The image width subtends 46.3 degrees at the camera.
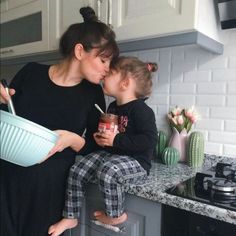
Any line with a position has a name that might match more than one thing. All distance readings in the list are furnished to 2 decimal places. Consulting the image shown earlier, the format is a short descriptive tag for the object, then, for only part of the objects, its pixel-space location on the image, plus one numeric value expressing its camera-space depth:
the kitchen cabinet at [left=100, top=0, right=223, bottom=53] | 0.99
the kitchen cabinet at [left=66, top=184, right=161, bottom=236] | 0.92
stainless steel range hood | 1.07
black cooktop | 0.83
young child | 0.96
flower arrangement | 1.32
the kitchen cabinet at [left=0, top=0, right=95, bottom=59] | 1.43
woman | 1.04
